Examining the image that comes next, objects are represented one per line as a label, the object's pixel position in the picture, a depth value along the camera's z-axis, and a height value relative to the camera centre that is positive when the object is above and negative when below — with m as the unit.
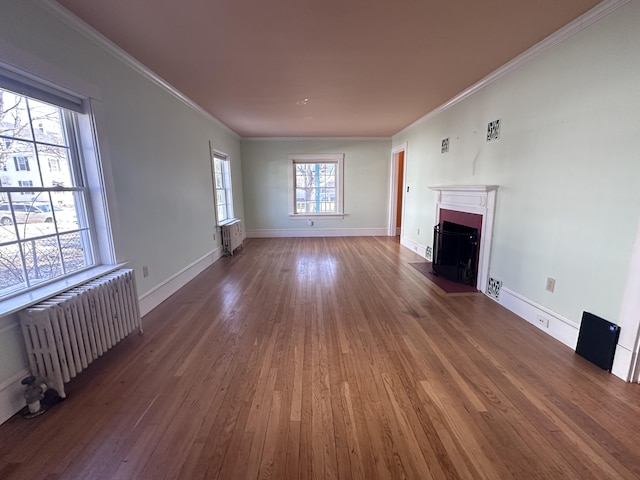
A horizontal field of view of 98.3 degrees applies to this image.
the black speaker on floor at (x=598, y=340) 1.92 -1.11
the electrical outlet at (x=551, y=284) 2.42 -0.86
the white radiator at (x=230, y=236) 5.34 -0.92
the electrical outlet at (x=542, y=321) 2.48 -1.22
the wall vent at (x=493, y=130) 3.10 +0.63
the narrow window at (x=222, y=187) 5.36 +0.04
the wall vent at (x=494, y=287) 3.14 -1.17
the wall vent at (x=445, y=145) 4.26 +0.63
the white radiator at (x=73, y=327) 1.62 -0.88
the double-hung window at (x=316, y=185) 7.02 +0.08
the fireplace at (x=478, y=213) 3.24 -0.35
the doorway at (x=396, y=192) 6.88 -0.13
